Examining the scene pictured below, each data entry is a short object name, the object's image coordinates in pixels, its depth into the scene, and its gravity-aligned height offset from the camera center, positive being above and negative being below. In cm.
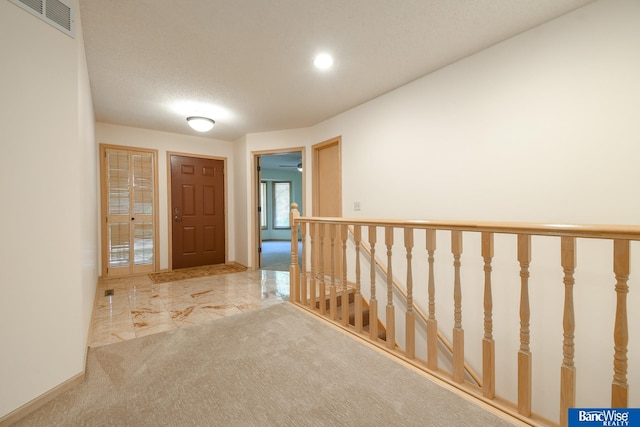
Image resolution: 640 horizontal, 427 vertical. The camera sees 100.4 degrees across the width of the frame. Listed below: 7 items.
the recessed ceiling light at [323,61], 236 +136
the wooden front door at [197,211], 461 +0
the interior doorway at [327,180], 388 +47
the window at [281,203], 930 +26
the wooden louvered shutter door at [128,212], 401 +0
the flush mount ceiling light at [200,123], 361 +122
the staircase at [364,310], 310 -119
